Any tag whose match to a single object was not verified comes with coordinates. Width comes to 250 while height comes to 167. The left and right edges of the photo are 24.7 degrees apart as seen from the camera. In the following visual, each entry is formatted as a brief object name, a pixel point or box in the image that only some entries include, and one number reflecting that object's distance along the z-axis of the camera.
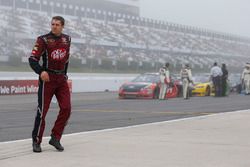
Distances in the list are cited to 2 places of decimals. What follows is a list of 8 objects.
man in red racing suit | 6.57
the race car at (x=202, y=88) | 25.88
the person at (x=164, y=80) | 21.91
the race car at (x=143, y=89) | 22.12
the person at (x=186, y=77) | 22.45
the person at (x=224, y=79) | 24.91
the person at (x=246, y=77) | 25.94
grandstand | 32.09
